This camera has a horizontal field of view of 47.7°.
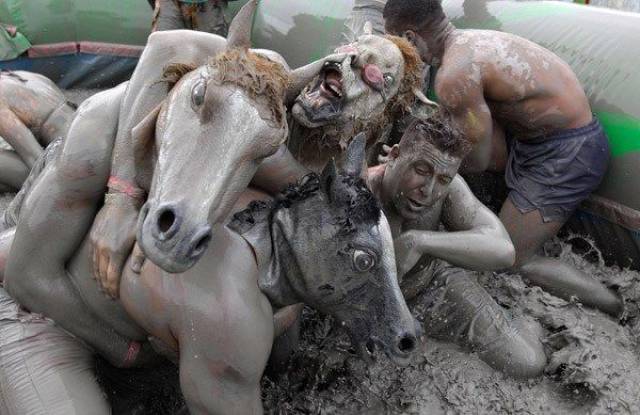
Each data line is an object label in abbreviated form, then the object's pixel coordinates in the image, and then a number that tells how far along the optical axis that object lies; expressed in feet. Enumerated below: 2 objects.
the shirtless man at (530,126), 13.53
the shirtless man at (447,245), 10.60
